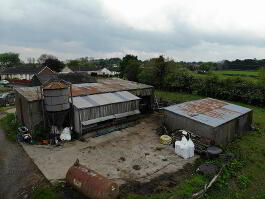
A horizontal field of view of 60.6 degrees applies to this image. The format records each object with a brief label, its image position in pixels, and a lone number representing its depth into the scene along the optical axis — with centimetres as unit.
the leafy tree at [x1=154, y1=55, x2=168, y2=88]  4288
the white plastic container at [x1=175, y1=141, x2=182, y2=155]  1562
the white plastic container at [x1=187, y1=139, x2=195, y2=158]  1537
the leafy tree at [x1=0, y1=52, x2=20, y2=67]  12362
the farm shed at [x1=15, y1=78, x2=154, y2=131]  1880
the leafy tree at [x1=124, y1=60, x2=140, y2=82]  5303
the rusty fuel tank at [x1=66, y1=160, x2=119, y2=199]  1016
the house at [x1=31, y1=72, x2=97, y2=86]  3297
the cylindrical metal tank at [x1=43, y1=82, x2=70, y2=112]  1817
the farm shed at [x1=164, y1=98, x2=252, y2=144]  1675
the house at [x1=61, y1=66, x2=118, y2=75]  8516
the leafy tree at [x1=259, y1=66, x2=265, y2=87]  3247
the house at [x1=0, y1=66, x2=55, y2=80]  6806
